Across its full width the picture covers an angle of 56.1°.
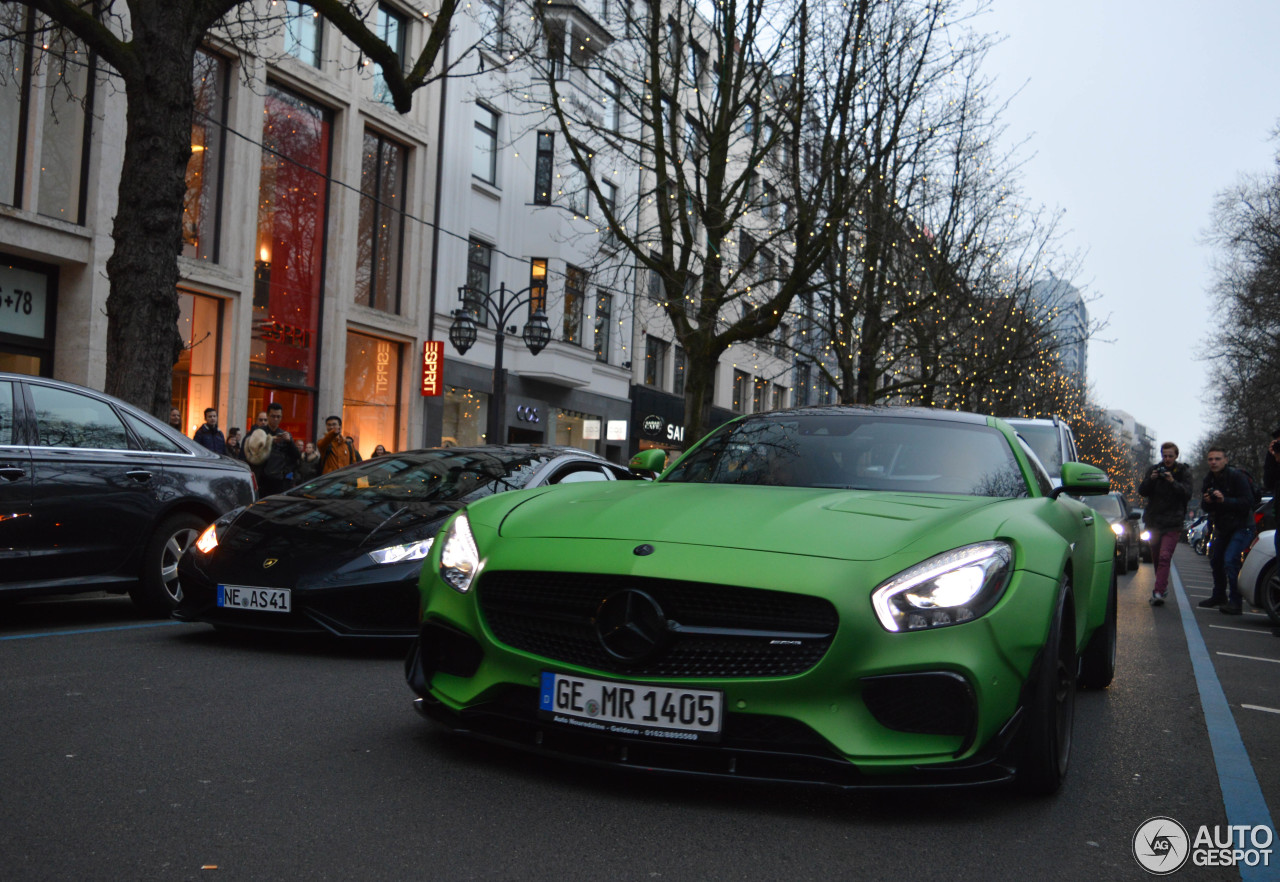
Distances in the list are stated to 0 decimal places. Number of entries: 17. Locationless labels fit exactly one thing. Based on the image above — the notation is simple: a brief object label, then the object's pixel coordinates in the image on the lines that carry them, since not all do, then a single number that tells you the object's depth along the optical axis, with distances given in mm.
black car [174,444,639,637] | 6227
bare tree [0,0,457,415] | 10547
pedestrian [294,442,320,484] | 15875
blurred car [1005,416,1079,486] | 14125
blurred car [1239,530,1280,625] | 11852
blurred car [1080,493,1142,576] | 17767
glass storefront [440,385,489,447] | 27531
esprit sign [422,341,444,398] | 26078
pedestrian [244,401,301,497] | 14844
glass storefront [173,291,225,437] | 19906
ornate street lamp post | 20994
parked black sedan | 6992
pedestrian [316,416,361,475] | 15328
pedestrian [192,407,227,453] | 14906
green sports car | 3424
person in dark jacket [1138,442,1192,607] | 13672
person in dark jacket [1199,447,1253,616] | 13383
